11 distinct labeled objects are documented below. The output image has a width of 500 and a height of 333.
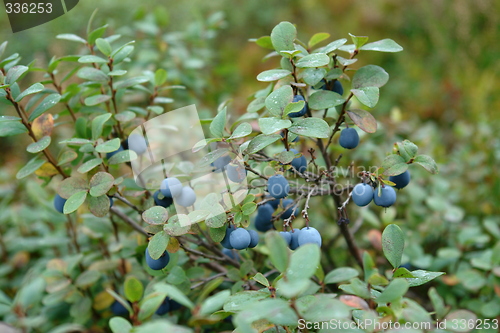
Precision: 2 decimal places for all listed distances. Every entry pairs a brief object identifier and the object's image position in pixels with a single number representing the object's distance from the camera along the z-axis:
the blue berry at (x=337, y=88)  0.41
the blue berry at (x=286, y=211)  0.41
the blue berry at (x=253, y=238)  0.39
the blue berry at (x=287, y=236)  0.38
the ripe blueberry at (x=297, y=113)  0.39
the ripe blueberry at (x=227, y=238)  0.38
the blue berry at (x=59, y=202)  0.41
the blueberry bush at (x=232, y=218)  0.35
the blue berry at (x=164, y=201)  0.41
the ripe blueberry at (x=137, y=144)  0.43
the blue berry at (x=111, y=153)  0.43
